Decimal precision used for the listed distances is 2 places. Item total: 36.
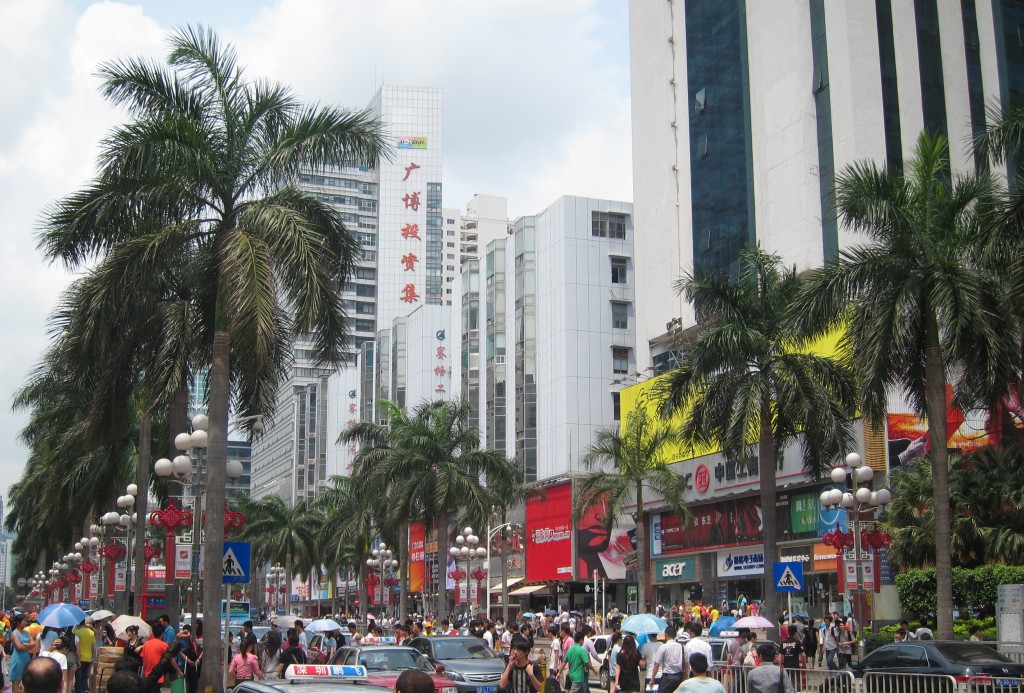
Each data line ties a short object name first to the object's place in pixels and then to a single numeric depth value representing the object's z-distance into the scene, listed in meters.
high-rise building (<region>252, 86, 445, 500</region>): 148.12
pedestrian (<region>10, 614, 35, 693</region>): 19.48
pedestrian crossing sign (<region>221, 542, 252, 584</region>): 20.50
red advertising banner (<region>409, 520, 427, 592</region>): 91.75
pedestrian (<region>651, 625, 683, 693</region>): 16.92
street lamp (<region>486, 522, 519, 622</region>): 72.88
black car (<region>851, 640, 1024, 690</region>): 18.83
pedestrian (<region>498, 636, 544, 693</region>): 16.20
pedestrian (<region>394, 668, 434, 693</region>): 6.75
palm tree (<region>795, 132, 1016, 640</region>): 23.44
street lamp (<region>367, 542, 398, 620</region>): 61.21
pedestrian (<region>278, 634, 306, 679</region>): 21.69
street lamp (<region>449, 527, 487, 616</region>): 47.51
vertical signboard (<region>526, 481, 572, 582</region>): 67.69
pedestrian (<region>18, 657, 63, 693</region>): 7.12
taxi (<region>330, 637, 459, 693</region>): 19.12
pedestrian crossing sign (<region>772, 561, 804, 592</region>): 24.91
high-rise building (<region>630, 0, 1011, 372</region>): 51.56
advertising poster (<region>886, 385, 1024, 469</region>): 39.50
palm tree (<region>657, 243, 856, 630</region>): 30.61
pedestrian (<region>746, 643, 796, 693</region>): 13.44
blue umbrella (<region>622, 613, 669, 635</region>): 21.81
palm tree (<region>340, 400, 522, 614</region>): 48.81
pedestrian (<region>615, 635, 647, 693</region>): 17.52
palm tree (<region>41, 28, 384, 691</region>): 20.06
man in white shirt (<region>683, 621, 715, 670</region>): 15.96
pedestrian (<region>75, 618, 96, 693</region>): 24.00
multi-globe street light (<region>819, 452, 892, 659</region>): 26.00
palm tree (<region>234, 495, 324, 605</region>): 85.50
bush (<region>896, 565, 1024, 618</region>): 31.91
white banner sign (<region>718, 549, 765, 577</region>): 50.09
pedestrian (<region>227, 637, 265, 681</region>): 19.39
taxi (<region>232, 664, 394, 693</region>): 8.73
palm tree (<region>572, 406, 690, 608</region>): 46.97
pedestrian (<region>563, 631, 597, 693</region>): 18.38
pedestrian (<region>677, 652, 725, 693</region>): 10.71
